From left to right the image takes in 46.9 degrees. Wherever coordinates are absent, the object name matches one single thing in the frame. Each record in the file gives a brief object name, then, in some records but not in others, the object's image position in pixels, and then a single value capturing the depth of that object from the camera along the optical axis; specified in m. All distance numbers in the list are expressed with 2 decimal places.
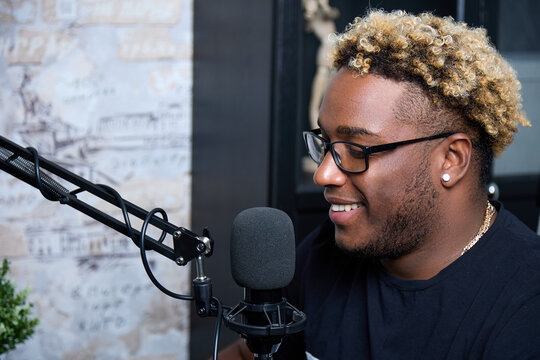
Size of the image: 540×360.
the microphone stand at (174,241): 0.73
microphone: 0.74
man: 1.03
